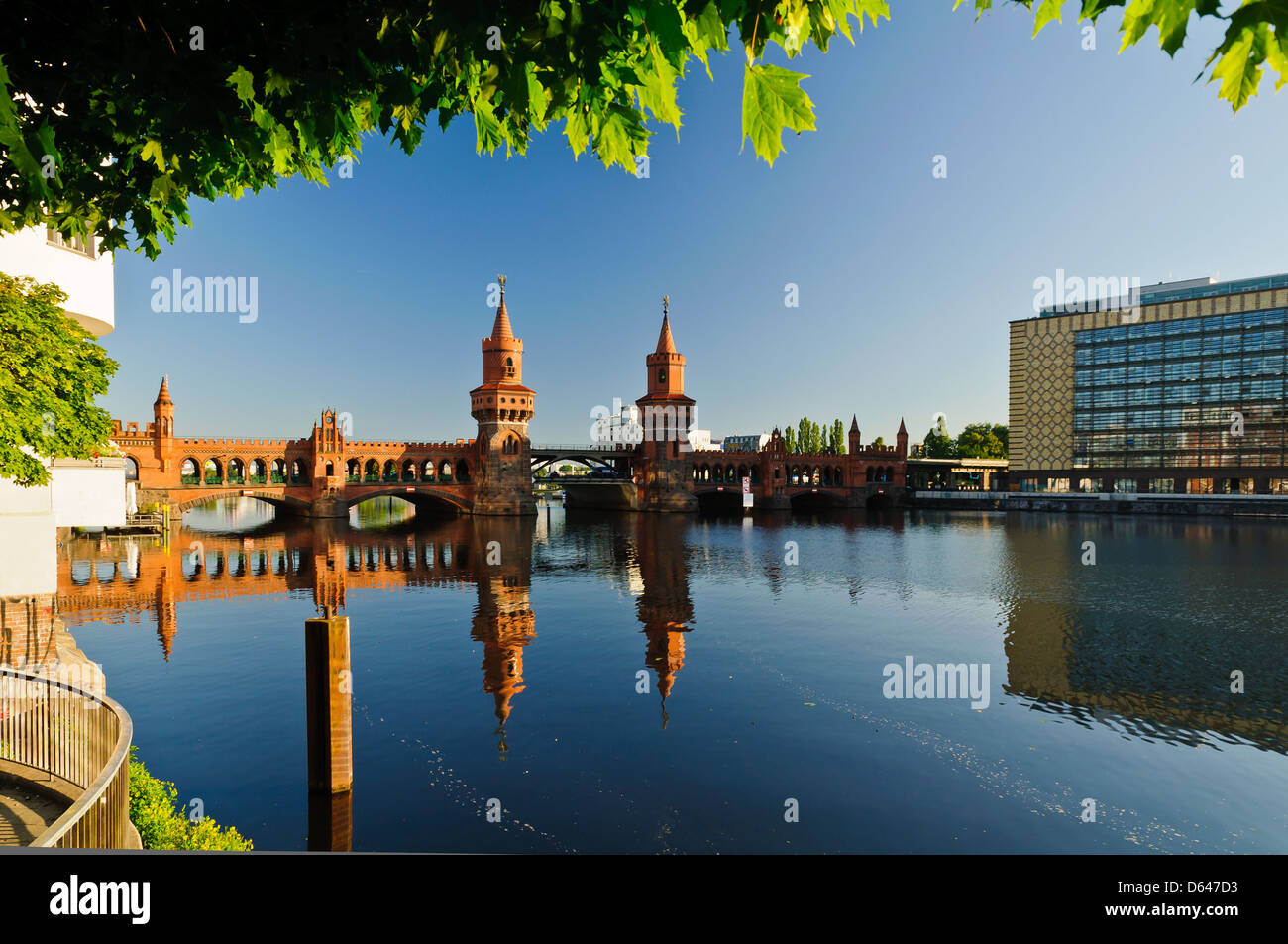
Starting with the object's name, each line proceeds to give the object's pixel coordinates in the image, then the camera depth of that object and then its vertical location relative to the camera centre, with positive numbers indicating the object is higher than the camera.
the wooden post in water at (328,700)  11.53 -4.31
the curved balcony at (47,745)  9.00 -4.20
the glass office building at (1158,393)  83.00 +10.79
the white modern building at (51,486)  14.99 -0.33
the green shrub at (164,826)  9.40 -5.49
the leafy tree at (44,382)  11.22 +1.71
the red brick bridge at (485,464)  68.50 +0.78
